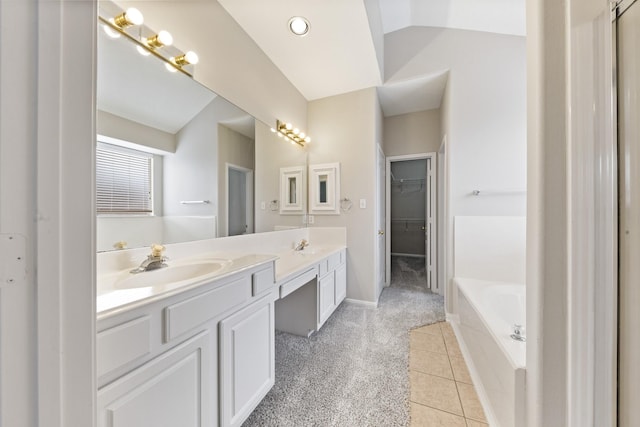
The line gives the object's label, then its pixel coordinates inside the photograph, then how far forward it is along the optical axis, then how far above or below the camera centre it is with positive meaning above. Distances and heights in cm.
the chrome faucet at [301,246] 251 -35
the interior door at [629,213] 66 +0
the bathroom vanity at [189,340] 69 -47
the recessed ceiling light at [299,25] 186 +152
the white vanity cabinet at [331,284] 209 -70
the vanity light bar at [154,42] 110 +89
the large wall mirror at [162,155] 111 +35
